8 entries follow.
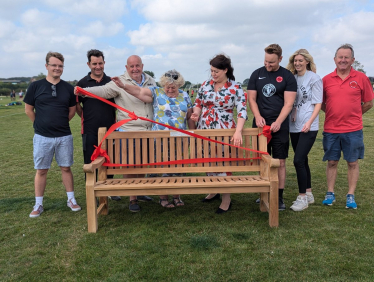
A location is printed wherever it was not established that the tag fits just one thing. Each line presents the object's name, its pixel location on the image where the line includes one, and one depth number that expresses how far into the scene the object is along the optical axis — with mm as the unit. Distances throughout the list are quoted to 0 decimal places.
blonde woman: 4723
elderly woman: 4672
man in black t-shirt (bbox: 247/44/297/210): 4539
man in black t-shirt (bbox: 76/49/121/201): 4938
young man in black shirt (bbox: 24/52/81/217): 4691
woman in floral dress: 4613
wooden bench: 4643
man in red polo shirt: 4805
